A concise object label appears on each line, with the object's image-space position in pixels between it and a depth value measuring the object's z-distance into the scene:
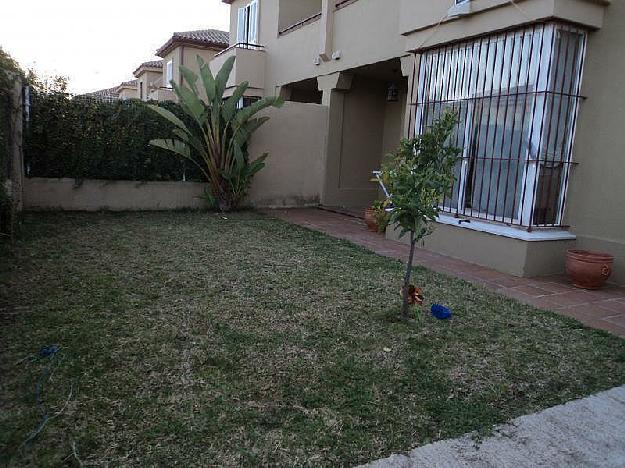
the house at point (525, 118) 6.06
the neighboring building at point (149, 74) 28.88
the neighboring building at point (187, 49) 21.92
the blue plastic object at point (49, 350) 3.40
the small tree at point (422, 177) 4.12
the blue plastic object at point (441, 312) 4.59
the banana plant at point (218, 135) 9.94
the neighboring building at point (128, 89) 37.22
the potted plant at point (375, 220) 8.86
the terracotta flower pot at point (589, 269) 5.79
